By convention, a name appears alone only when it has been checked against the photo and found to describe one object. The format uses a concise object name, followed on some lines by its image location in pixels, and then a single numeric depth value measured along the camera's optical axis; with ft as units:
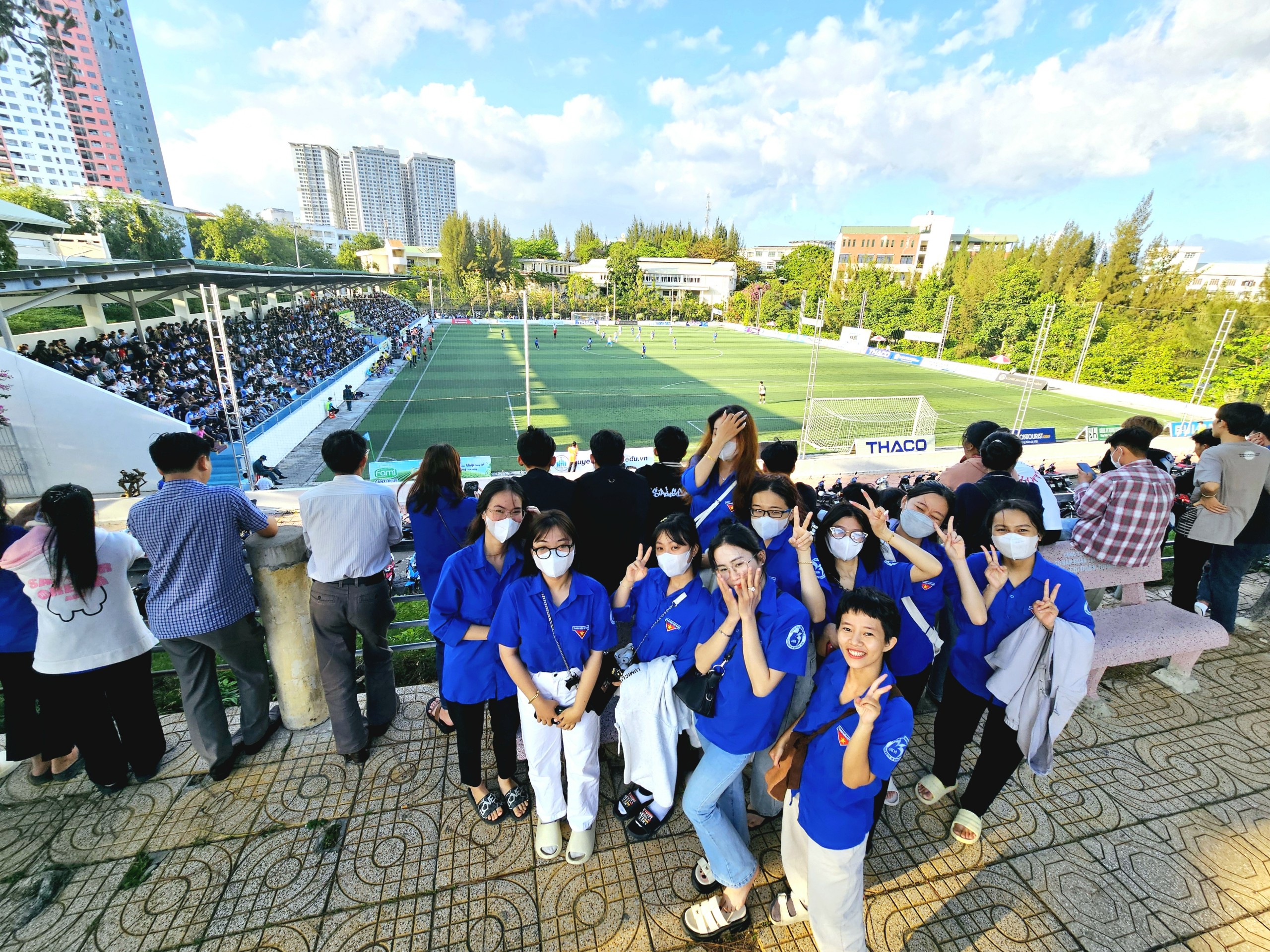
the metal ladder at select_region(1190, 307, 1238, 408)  63.46
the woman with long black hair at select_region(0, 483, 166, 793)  8.49
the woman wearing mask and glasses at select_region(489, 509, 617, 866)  8.21
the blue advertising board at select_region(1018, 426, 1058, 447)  56.59
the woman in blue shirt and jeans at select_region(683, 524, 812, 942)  7.09
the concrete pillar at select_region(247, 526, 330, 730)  9.91
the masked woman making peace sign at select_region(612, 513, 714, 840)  7.63
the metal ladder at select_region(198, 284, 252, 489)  35.53
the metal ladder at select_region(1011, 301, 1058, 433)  49.09
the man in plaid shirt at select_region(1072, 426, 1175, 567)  11.11
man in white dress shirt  9.46
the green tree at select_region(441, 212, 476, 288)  245.65
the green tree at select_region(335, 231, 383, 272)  262.88
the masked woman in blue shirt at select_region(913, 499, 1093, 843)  8.03
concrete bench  11.46
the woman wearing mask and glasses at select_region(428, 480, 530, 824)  8.43
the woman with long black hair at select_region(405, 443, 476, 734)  9.71
